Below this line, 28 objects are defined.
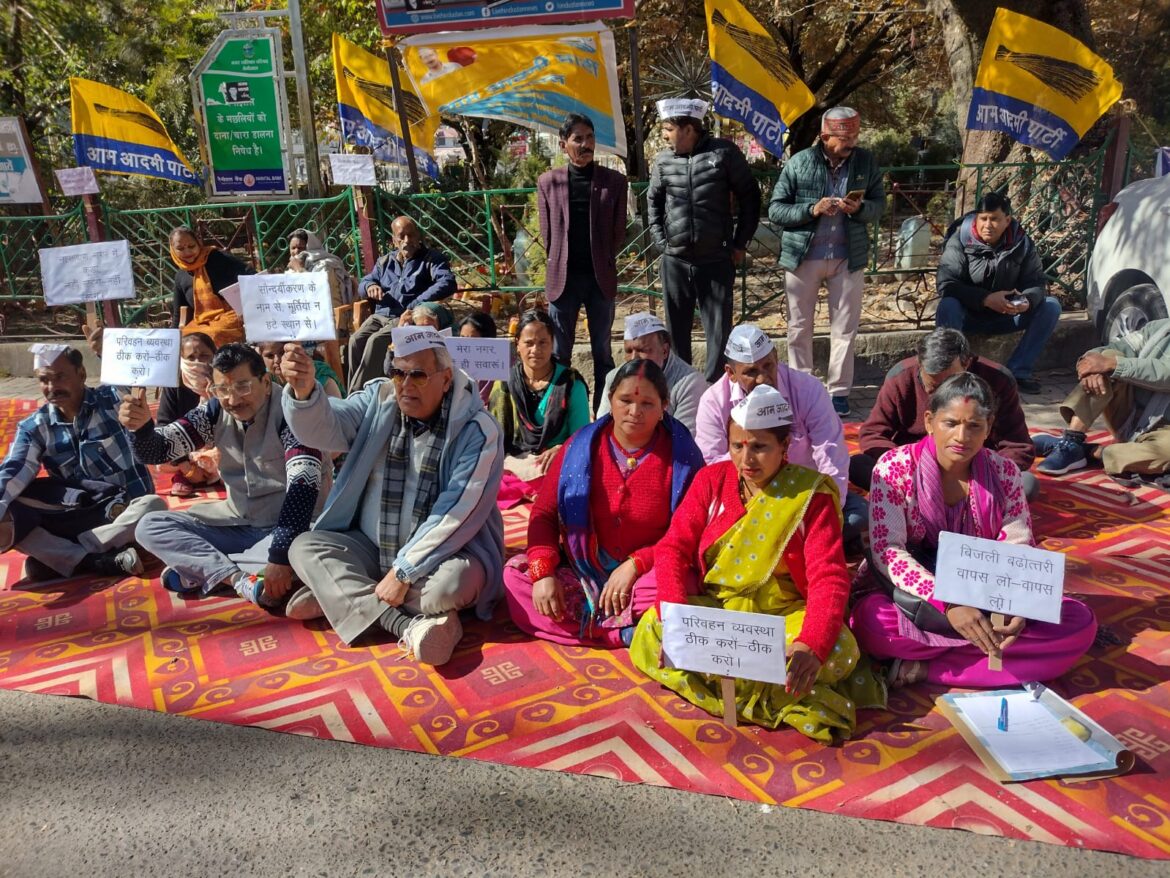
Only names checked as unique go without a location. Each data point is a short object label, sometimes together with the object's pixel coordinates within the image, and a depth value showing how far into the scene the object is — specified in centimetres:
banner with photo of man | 740
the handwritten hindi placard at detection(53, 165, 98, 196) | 707
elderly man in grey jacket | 333
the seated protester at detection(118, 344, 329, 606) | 369
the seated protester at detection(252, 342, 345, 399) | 458
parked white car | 553
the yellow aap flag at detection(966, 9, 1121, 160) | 614
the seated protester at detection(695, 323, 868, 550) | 369
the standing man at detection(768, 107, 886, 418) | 582
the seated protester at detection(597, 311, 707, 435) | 416
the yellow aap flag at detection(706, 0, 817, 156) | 606
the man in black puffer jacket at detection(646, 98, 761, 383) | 570
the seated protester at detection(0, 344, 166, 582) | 409
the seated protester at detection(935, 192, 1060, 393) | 587
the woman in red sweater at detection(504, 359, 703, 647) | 325
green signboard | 848
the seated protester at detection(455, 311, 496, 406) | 520
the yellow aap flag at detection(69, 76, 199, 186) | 733
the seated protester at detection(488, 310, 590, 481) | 470
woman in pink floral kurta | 287
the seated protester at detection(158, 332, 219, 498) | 538
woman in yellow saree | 273
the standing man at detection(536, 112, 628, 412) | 582
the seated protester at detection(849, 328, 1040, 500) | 382
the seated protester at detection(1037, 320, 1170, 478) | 475
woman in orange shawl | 643
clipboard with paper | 248
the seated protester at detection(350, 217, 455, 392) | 636
